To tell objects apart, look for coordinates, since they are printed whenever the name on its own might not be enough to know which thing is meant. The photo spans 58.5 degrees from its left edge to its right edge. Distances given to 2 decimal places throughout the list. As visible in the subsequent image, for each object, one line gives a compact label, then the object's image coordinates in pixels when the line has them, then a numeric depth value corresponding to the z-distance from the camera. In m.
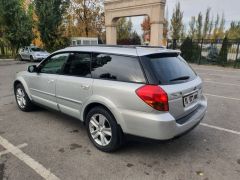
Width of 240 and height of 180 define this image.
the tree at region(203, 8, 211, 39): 39.59
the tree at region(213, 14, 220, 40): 43.00
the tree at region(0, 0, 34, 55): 19.94
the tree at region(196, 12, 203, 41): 39.56
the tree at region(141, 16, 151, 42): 38.92
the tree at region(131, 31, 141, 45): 28.95
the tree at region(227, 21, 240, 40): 41.31
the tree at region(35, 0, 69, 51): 21.98
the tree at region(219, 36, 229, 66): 16.75
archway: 18.39
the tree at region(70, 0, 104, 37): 28.48
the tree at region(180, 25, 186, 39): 36.20
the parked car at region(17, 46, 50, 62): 19.16
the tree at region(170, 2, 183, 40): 33.88
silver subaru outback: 2.82
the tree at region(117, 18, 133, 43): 38.87
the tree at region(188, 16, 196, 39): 40.28
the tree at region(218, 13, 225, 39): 43.32
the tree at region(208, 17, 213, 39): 41.37
